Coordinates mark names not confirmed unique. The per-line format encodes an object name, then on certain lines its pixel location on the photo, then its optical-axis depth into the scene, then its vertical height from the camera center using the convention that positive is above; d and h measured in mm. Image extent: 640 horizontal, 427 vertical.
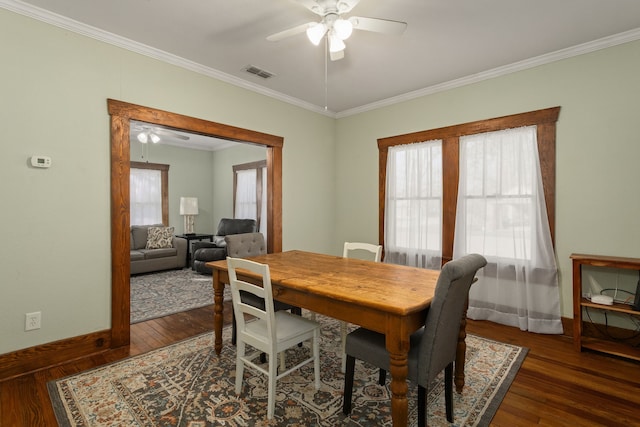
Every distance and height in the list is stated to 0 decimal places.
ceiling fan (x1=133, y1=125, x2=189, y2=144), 5215 +1481
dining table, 1479 -445
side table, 6308 -544
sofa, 5555 -711
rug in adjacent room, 3719 -1177
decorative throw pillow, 5930 -512
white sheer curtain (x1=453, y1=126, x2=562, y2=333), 3082 -191
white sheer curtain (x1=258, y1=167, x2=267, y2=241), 6376 +143
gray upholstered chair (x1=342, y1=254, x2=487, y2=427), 1518 -727
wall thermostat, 2340 +381
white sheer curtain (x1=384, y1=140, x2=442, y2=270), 3834 +93
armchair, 5516 -623
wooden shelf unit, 2469 -774
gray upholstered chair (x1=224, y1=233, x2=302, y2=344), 3934 -443
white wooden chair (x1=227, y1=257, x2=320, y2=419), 1810 -772
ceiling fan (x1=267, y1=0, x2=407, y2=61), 1976 +1235
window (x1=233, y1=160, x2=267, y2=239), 6453 +441
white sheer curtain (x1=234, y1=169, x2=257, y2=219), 6699 +401
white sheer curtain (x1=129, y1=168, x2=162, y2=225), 6656 +331
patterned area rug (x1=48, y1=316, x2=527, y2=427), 1803 -1205
